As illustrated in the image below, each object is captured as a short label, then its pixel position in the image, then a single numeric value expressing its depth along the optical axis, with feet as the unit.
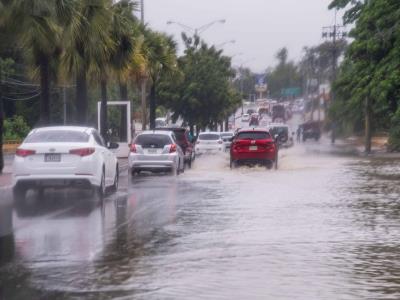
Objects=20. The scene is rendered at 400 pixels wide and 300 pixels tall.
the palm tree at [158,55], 164.73
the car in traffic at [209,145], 202.90
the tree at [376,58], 154.10
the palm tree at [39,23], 93.61
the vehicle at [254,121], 321.81
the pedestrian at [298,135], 349.43
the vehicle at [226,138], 215.92
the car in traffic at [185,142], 138.72
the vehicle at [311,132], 349.90
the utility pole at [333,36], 321.89
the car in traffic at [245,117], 465.55
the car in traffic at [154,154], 109.19
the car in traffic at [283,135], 260.05
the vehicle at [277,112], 485.15
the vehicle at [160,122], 316.19
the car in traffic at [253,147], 122.31
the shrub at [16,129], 243.60
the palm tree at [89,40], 108.78
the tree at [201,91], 248.73
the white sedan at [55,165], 69.67
